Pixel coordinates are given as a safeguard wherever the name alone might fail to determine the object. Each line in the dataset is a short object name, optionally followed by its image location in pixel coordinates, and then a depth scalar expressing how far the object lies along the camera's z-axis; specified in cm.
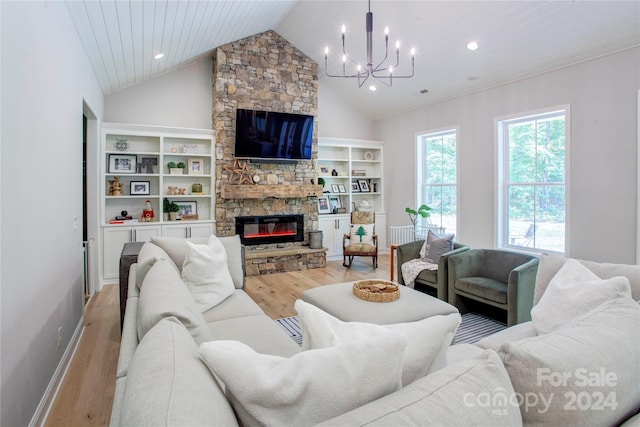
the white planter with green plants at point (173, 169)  559
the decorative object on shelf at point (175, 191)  567
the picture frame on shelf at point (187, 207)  582
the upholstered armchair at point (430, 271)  382
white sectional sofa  73
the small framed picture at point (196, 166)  584
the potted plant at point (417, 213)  574
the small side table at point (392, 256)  469
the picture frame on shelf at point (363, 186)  739
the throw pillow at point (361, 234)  623
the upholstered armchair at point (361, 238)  600
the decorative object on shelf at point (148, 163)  555
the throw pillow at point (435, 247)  415
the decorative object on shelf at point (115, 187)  527
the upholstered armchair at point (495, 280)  305
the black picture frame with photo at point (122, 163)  532
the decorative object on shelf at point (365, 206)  711
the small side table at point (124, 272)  300
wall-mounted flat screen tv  572
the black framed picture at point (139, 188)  547
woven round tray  281
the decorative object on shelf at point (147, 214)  543
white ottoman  251
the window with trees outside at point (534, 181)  449
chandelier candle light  323
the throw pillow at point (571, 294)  157
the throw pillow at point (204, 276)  261
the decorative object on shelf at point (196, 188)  583
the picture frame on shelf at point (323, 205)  696
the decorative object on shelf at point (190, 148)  578
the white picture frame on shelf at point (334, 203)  708
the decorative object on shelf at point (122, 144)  536
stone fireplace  569
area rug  322
